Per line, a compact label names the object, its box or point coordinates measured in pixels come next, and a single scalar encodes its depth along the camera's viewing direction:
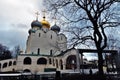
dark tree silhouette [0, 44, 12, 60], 32.47
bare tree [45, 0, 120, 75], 7.42
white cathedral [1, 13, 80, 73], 23.07
